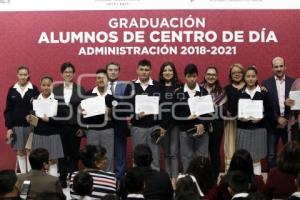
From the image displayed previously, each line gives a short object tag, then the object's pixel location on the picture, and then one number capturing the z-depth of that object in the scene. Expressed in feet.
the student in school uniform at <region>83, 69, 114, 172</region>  23.45
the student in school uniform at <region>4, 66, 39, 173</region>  24.47
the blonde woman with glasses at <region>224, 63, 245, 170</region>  23.38
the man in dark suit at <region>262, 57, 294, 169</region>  24.02
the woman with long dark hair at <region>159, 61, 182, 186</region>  23.27
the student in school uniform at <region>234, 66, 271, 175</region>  23.20
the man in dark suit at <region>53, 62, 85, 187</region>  24.06
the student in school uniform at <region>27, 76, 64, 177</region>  23.77
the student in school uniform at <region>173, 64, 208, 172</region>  23.13
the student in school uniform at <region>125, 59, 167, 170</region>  23.30
